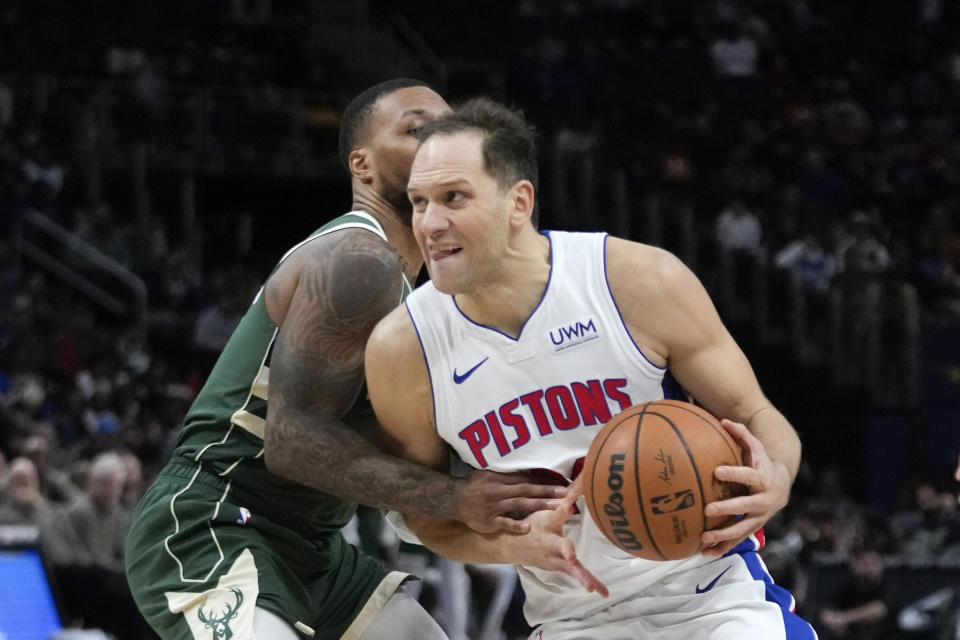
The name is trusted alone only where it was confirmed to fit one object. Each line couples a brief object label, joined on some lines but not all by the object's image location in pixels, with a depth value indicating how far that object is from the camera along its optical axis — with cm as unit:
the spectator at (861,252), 3078
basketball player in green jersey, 833
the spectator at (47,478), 1945
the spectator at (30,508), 1783
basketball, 738
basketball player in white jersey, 805
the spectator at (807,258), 3158
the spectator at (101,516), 1837
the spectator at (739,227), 3231
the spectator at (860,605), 2080
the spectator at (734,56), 3997
